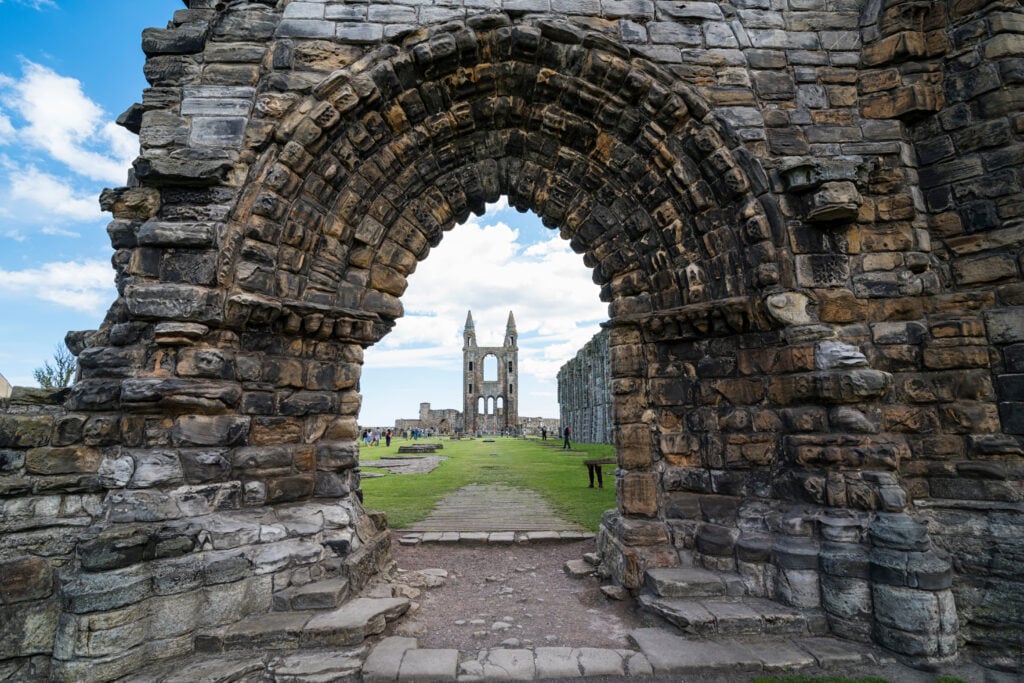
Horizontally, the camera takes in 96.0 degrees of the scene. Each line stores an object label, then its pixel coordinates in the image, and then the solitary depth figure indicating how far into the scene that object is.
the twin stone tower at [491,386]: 62.69
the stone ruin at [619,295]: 3.51
